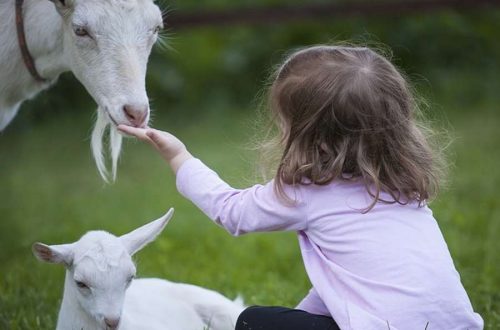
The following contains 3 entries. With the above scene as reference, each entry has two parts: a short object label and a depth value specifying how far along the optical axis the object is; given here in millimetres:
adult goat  6574
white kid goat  5465
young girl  5137
